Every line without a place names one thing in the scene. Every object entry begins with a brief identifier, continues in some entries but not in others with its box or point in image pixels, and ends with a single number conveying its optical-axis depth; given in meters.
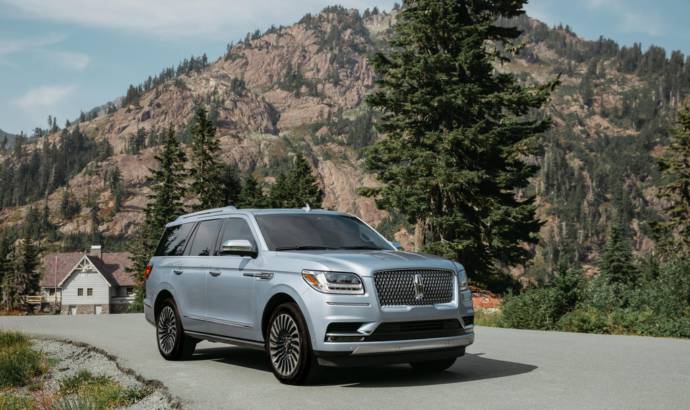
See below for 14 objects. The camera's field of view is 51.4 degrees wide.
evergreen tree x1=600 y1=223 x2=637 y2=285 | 60.16
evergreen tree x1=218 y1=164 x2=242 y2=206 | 75.80
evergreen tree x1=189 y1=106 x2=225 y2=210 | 67.25
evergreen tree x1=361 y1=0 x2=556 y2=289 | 28.66
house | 100.62
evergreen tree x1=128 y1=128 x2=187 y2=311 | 68.06
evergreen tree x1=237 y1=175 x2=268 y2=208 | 80.31
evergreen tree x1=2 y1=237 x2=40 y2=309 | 88.12
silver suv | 7.54
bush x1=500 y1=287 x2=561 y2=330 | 16.47
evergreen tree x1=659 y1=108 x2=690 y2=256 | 48.69
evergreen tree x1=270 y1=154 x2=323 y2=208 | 74.69
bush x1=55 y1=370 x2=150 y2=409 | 7.22
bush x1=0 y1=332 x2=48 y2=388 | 10.05
